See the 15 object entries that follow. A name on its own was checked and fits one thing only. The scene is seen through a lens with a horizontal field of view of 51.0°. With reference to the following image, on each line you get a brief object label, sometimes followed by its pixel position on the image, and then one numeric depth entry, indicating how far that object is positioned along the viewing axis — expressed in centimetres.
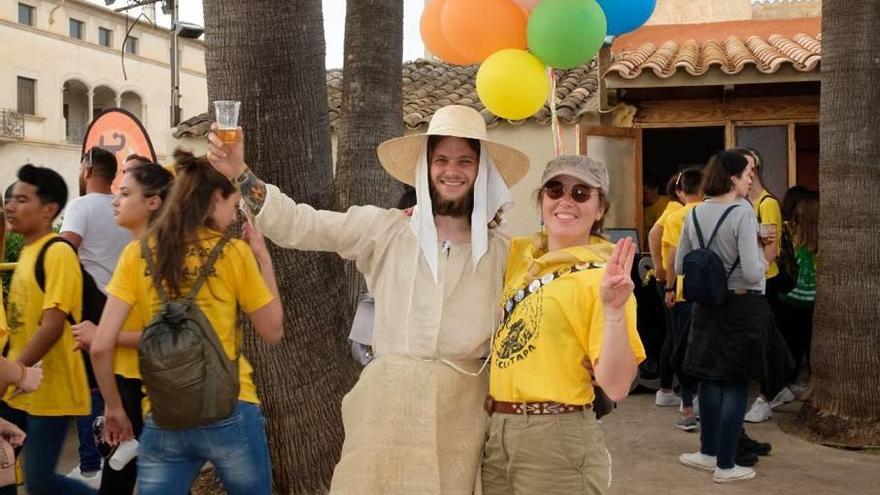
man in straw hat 274
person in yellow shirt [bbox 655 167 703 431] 647
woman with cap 261
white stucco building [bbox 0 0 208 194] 3619
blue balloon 367
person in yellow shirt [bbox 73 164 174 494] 367
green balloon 333
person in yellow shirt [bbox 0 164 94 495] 382
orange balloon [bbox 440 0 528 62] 362
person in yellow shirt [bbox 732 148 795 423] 561
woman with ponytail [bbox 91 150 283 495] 305
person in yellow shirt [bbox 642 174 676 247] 1034
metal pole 1470
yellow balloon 356
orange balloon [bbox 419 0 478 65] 395
